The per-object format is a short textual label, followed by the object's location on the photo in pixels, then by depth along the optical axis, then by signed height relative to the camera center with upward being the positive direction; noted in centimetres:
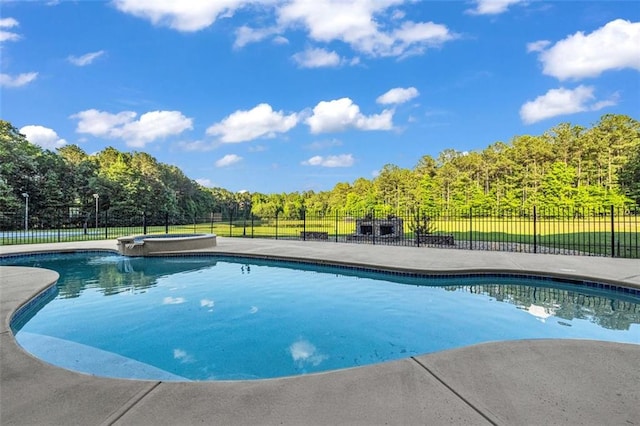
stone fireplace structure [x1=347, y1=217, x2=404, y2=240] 1527 -74
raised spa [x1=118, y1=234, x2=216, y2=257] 1121 -102
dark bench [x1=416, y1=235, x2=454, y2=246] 1238 -105
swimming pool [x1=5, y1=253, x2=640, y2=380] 369 -154
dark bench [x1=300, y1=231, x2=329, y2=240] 1523 -105
